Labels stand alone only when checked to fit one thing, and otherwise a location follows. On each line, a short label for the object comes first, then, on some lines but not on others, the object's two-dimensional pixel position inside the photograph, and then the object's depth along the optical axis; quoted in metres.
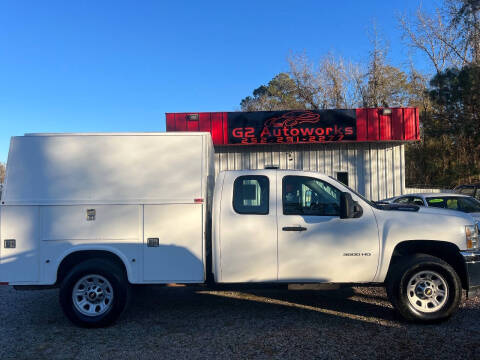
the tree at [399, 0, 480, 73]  15.39
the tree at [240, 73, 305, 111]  30.95
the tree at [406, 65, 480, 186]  17.77
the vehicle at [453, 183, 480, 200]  11.42
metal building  13.32
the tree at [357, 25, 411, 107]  26.97
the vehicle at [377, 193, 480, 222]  8.61
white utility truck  4.75
